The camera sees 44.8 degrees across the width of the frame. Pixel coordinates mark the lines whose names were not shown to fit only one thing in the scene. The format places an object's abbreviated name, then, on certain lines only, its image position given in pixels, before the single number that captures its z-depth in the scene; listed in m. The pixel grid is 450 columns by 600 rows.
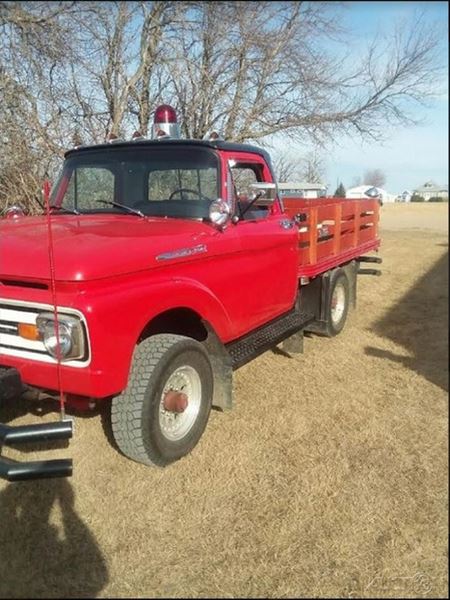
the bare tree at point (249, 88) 8.73
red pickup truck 2.94
